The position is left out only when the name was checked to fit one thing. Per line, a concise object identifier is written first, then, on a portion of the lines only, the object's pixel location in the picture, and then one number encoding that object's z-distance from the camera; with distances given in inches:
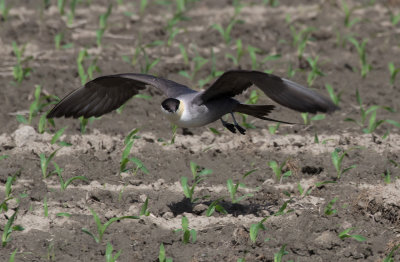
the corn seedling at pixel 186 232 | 423.8
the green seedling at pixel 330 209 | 450.3
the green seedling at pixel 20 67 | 635.5
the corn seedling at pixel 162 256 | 402.9
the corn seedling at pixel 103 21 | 714.5
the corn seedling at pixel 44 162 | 488.8
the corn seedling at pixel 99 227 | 423.8
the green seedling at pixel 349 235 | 421.4
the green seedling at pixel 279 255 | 402.6
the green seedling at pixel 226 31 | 719.1
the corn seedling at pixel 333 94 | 604.4
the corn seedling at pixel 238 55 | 670.5
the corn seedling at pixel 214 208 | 452.3
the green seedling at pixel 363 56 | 667.0
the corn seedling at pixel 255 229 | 424.5
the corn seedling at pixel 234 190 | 469.7
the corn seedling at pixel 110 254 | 398.3
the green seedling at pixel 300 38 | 689.6
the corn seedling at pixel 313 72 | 642.8
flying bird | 413.7
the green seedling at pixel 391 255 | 394.6
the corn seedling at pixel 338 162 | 495.8
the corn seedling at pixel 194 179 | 469.4
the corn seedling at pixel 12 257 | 392.8
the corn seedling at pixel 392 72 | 645.3
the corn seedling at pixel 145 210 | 449.4
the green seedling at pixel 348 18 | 765.0
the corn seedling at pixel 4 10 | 744.3
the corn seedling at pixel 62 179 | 470.9
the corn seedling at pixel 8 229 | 417.4
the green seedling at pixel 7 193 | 439.5
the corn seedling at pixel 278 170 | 493.4
